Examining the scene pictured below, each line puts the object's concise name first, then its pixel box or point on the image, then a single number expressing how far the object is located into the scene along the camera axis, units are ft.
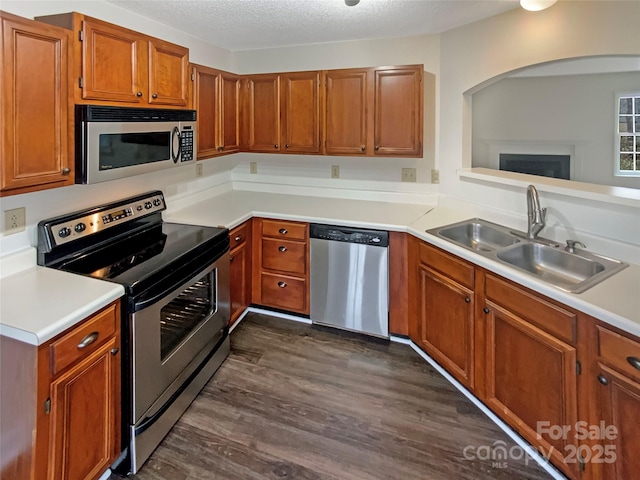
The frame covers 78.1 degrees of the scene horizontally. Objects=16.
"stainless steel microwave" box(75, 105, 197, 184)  6.02
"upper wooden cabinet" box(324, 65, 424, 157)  9.73
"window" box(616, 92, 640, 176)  17.76
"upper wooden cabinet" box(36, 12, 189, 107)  5.97
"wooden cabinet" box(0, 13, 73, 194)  4.98
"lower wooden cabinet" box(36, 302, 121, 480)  4.70
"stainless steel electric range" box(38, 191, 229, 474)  6.02
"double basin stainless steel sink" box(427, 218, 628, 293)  6.33
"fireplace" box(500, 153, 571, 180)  18.78
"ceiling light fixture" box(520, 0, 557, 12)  7.04
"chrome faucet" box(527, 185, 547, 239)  7.55
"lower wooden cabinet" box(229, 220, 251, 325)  10.05
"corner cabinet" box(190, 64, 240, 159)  9.51
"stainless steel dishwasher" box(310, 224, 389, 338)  9.61
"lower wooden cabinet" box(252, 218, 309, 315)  10.45
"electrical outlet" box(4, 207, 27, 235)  6.10
